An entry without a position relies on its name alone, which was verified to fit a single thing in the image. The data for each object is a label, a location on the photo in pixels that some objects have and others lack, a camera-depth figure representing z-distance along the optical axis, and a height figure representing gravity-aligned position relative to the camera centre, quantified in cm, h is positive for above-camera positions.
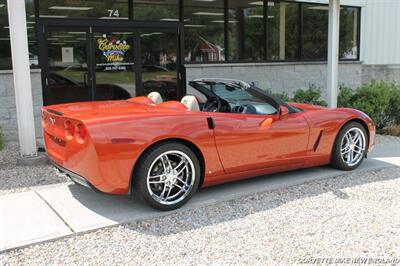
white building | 839 +34
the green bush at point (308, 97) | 947 -77
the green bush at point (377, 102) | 893 -85
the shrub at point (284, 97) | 935 -75
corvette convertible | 408 -78
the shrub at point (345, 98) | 939 -80
